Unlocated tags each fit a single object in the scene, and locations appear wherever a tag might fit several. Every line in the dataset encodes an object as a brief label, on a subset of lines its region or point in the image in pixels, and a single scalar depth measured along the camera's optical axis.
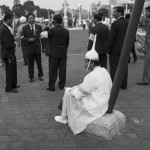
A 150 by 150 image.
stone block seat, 4.04
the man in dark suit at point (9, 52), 6.00
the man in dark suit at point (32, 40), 7.36
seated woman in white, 4.00
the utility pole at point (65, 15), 42.96
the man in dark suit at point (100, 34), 6.70
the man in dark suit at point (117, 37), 6.27
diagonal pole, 3.41
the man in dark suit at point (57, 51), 6.30
